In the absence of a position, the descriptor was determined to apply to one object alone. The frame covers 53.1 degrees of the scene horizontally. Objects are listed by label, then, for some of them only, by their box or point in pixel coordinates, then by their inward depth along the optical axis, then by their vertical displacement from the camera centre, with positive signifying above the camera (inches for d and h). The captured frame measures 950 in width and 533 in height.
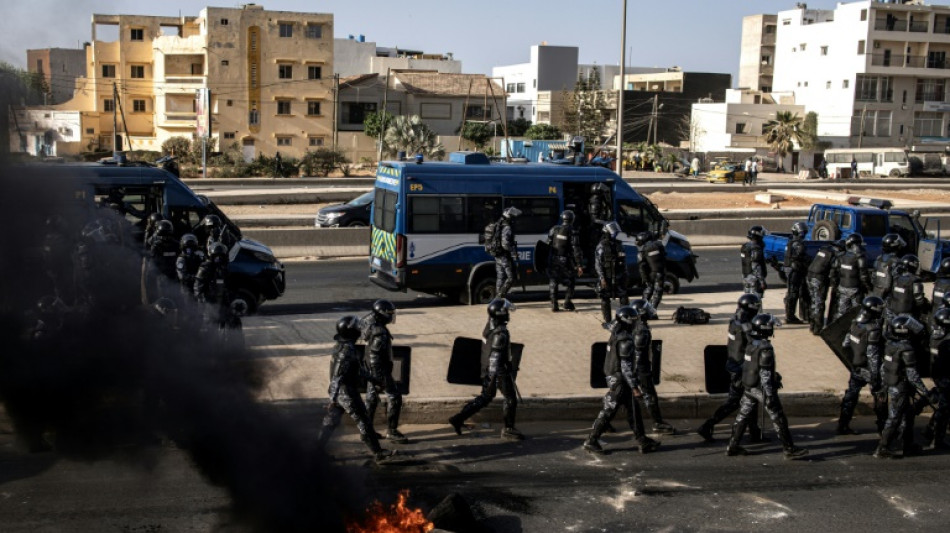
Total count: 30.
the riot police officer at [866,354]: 387.9 -77.2
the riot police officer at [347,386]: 335.6 -84.2
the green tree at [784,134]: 2607.3 +77.9
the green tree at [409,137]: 2033.7 +28.2
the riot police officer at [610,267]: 574.2 -67.6
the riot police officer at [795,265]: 585.9 -63.1
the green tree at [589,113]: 2982.3 +132.0
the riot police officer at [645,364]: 377.7 -82.7
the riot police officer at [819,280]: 559.2 -68.8
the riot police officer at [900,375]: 368.5 -80.8
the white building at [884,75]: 2878.9 +275.8
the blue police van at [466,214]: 603.8 -40.4
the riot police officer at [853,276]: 535.2 -62.7
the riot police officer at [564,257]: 593.0 -64.5
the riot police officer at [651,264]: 564.7 -63.5
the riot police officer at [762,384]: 360.8 -84.4
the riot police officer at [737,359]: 380.5 -79.6
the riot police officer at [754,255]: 573.6 -57.0
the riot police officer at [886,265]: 531.2 -56.1
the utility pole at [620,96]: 1076.2 +68.9
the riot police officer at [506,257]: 578.6 -63.4
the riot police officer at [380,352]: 362.3 -77.4
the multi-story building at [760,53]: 3777.1 +432.3
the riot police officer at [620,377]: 366.3 -84.5
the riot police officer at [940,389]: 384.8 -89.9
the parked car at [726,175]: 2066.9 -31.9
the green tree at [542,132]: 2709.2 +62.7
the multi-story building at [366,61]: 3369.3 +314.5
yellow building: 2361.0 +172.8
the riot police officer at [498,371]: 377.7 -86.8
